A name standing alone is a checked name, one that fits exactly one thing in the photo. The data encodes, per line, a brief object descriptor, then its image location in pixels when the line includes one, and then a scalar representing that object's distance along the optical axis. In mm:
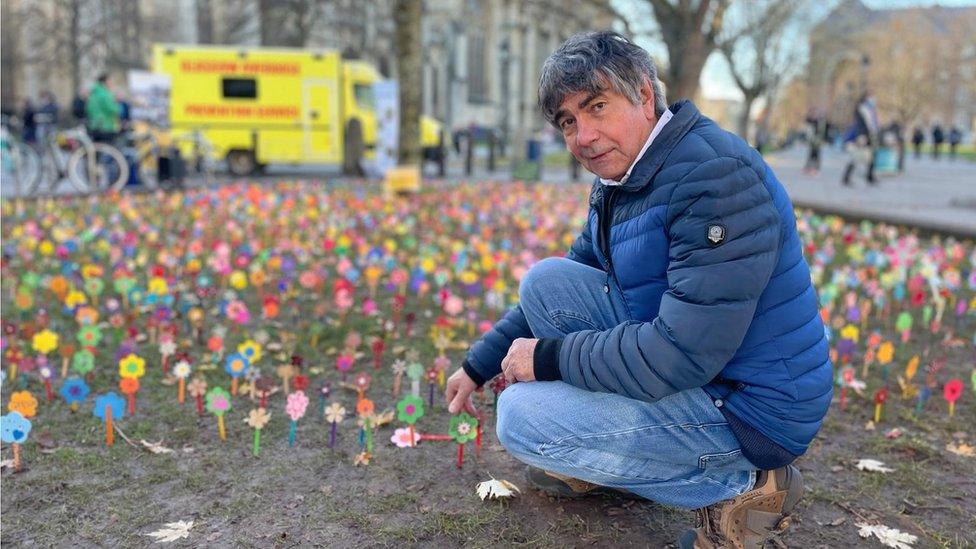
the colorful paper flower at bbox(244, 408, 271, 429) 2629
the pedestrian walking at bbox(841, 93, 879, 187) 13312
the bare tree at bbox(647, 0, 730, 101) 13094
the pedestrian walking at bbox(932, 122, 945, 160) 37094
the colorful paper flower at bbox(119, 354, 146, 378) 2975
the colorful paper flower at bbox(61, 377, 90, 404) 2926
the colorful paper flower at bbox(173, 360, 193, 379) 3047
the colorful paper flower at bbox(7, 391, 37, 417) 2600
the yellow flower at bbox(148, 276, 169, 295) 4180
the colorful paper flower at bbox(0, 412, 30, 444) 2428
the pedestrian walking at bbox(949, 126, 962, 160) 39447
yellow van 17578
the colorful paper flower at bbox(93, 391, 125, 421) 2744
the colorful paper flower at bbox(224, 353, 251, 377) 3129
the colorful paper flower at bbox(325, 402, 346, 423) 2705
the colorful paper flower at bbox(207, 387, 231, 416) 2699
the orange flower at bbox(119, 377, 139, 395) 2873
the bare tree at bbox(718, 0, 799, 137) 25000
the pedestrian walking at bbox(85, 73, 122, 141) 11250
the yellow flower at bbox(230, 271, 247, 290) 4613
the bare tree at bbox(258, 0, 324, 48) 24462
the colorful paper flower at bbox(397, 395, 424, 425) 2693
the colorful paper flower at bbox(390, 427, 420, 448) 2812
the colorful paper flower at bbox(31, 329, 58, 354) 3215
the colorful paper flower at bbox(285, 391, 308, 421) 2664
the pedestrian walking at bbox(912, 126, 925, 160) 37750
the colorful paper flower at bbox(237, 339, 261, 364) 3297
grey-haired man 1709
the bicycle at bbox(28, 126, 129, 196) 10469
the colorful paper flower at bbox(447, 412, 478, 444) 2484
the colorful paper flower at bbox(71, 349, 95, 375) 3186
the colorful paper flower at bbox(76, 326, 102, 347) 3457
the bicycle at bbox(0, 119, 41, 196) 9891
